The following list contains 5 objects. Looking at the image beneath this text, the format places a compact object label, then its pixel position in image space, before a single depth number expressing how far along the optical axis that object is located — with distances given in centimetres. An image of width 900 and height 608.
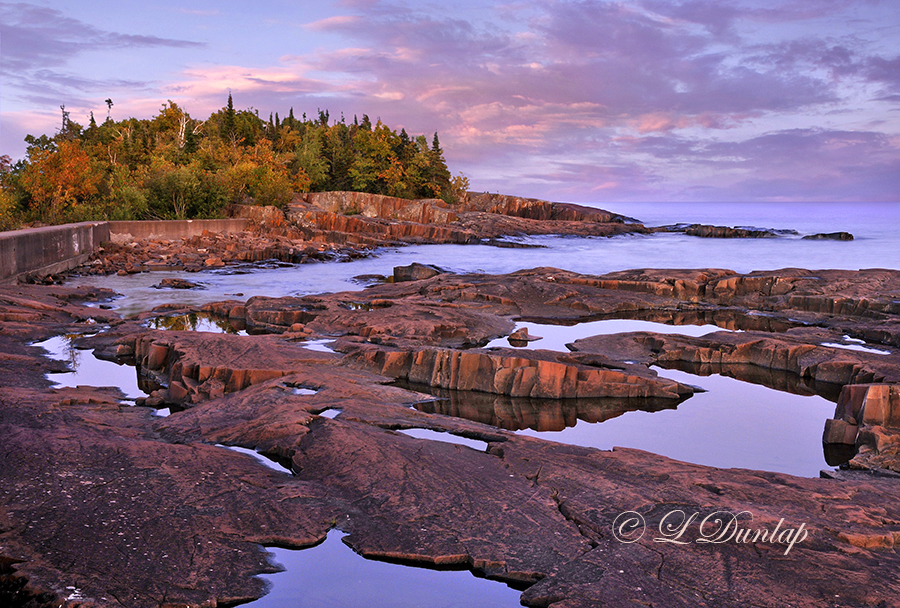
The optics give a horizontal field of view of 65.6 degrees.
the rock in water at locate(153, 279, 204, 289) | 1894
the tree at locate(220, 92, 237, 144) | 6825
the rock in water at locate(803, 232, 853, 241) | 6368
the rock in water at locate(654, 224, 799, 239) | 6594
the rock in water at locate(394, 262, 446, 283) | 2177
